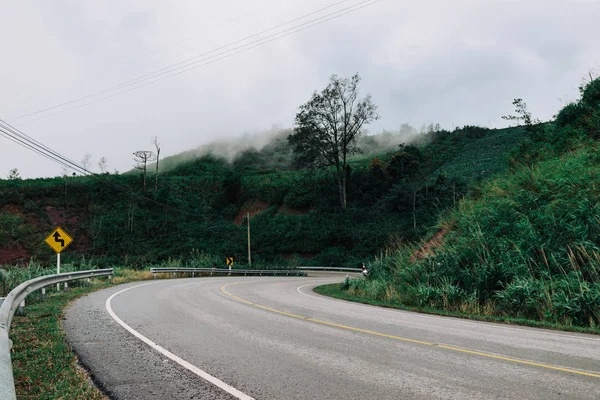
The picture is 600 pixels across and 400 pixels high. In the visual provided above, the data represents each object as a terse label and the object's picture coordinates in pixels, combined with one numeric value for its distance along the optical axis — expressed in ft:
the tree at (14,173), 223.71
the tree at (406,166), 174.54
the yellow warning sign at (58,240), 57.16
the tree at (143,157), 218.42
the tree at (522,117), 100.52
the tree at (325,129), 170.81
